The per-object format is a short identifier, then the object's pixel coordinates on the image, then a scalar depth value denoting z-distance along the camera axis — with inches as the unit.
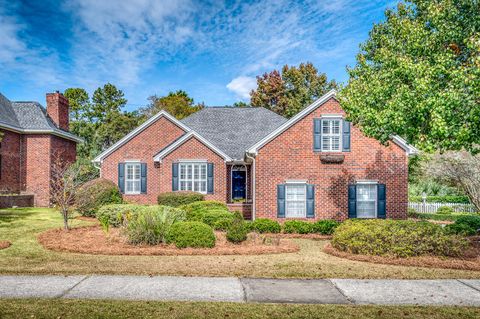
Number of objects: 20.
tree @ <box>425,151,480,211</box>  718.3
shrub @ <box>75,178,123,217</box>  805.2
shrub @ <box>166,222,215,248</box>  484.7
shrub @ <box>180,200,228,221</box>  656.9
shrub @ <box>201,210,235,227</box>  627.2
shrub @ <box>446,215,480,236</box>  607.7
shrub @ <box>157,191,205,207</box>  833.5
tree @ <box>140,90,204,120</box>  2108.3
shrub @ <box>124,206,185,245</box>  501.7
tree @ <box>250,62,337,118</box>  1975.9
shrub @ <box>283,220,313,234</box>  652.1
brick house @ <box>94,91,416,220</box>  710.5
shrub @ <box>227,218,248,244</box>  520.7
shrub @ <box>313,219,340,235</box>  648.4
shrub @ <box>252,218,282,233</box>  633.4
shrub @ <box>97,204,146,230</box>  635.0
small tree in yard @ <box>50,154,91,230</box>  604.0
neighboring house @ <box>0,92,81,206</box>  973.2
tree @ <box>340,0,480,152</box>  407.2
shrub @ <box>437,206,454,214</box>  1030.8
